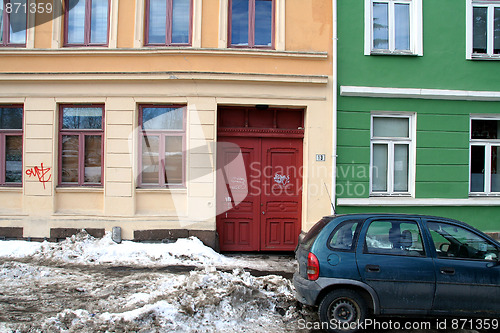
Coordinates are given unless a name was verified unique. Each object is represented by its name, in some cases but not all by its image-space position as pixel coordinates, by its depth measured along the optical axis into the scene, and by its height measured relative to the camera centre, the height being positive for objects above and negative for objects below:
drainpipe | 8.42 +1.70
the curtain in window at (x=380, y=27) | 8.86 +3.62
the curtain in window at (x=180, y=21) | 8.68 +3.62
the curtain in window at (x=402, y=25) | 8.94 +3.71
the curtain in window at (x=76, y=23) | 8.73 +3.57
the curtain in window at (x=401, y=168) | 8.86 +0.03
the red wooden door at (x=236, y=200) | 8.59 -0.82
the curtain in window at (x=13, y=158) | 8.68 +0.13
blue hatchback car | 4.41 -1.30
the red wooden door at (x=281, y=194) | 8.66 -0.66
